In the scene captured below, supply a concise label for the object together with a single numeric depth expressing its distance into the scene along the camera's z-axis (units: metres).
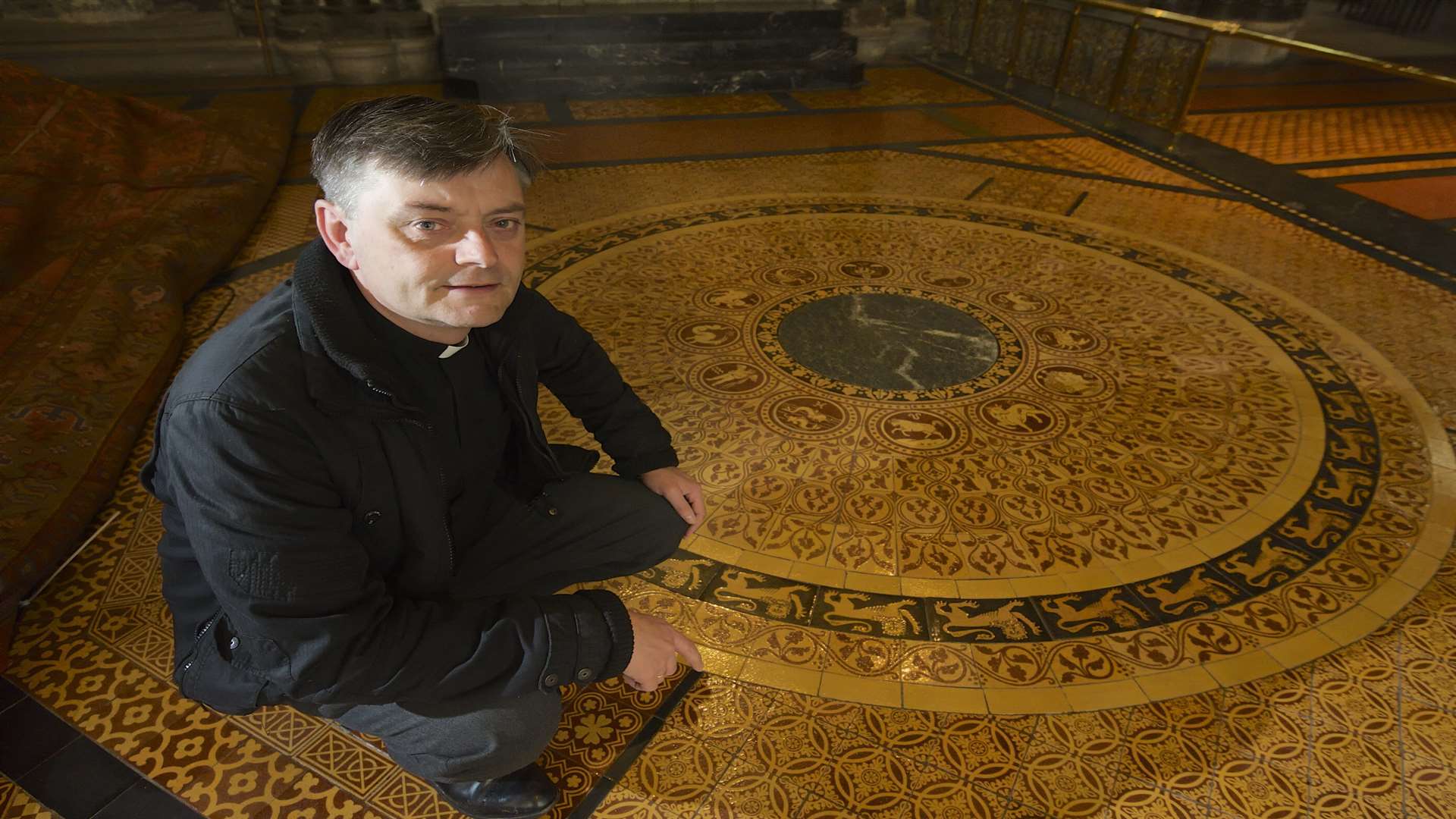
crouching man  0.96
